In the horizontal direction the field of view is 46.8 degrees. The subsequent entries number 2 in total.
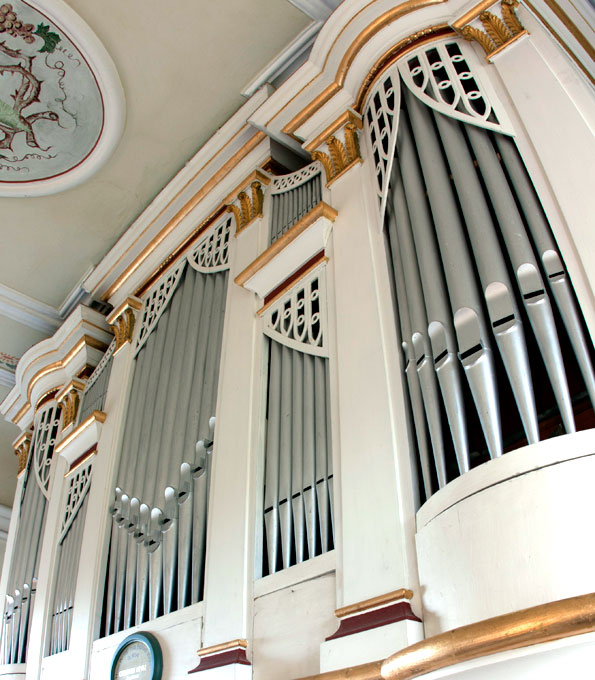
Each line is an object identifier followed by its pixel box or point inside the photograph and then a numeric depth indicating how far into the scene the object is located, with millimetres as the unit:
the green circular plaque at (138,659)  3332
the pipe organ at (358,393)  2146
